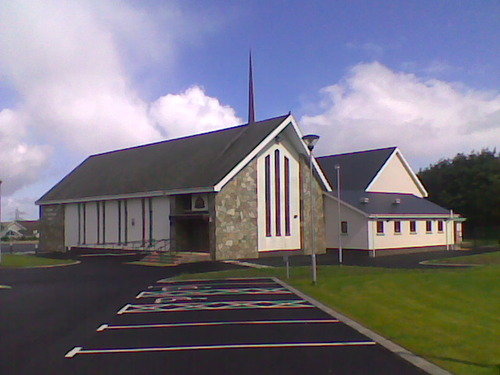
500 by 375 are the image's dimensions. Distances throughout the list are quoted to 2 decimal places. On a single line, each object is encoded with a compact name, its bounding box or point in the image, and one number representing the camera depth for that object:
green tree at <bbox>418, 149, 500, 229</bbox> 55.70
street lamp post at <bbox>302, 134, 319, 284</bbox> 18.62
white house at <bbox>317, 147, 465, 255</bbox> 36.66
